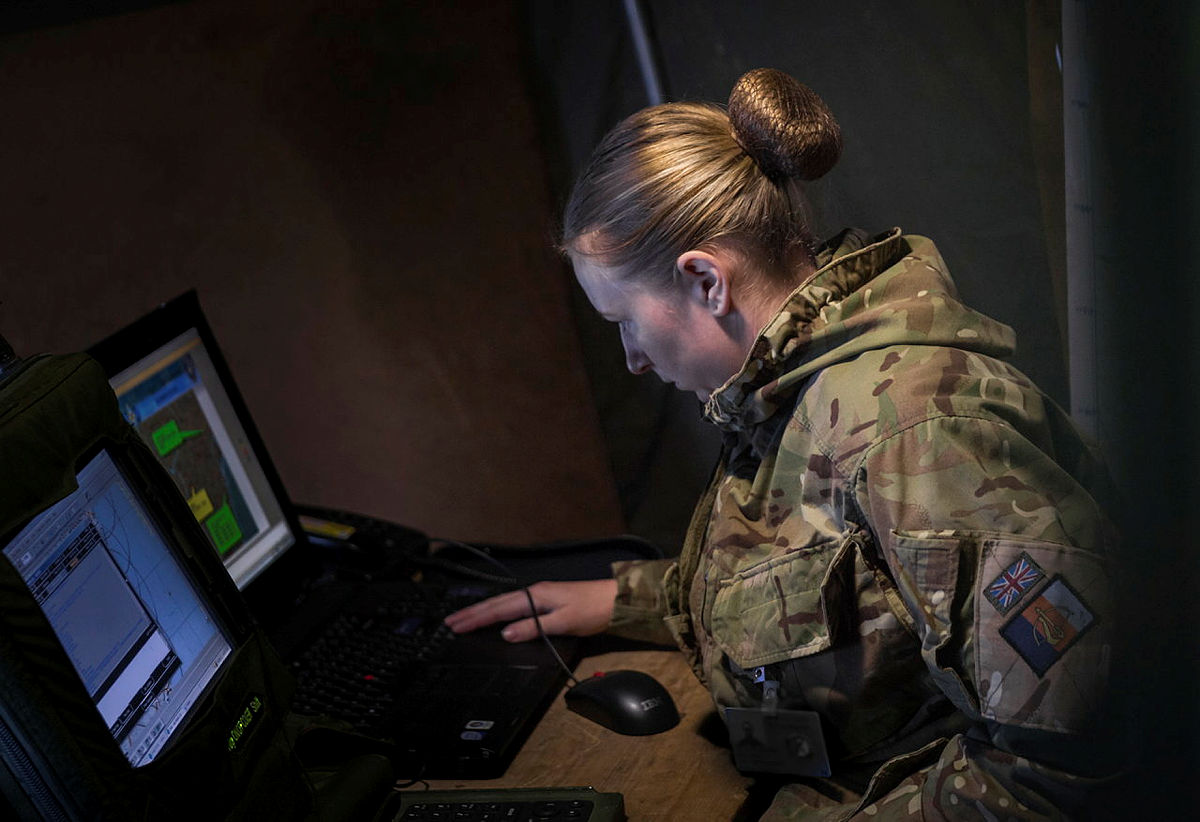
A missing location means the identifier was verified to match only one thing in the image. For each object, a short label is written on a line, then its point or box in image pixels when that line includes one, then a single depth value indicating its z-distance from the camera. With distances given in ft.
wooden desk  3.65
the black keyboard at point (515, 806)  3.41
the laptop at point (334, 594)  4.15
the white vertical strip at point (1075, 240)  3.92
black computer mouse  4.05
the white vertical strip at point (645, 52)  5.60
